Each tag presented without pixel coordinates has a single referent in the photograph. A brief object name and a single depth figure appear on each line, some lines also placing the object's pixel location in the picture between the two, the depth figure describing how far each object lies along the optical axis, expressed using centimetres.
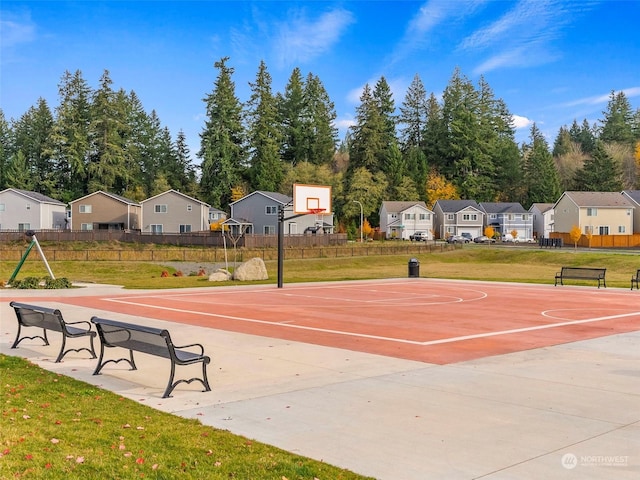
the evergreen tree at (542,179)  12431
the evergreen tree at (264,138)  10919
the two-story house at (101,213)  8656
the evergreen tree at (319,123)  12325
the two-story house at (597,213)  9360
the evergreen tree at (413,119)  14288
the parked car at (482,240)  10701
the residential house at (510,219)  11712
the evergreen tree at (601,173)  11575
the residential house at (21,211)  8544
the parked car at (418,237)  10964
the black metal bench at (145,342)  978
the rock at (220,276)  3641
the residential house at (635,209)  9562
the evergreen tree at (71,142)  10544
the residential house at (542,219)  11819
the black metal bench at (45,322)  1269
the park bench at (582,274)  3281
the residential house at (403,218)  11306
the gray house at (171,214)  8556
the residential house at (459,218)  11544
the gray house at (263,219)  8670
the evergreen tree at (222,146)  11000
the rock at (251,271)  3662
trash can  4088
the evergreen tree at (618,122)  15188
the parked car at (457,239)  10405
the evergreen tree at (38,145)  10594
